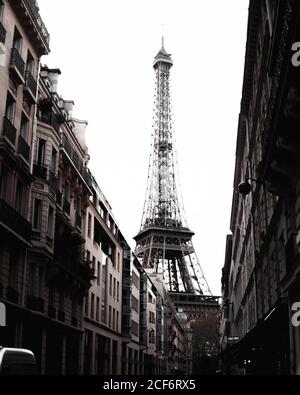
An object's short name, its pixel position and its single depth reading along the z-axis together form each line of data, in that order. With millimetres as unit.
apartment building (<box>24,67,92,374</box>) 33062
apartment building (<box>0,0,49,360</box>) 27547
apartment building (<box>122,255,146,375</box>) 65875
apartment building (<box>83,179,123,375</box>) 48750
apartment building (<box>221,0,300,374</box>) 14727
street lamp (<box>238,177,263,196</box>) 22125
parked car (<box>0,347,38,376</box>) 10406
